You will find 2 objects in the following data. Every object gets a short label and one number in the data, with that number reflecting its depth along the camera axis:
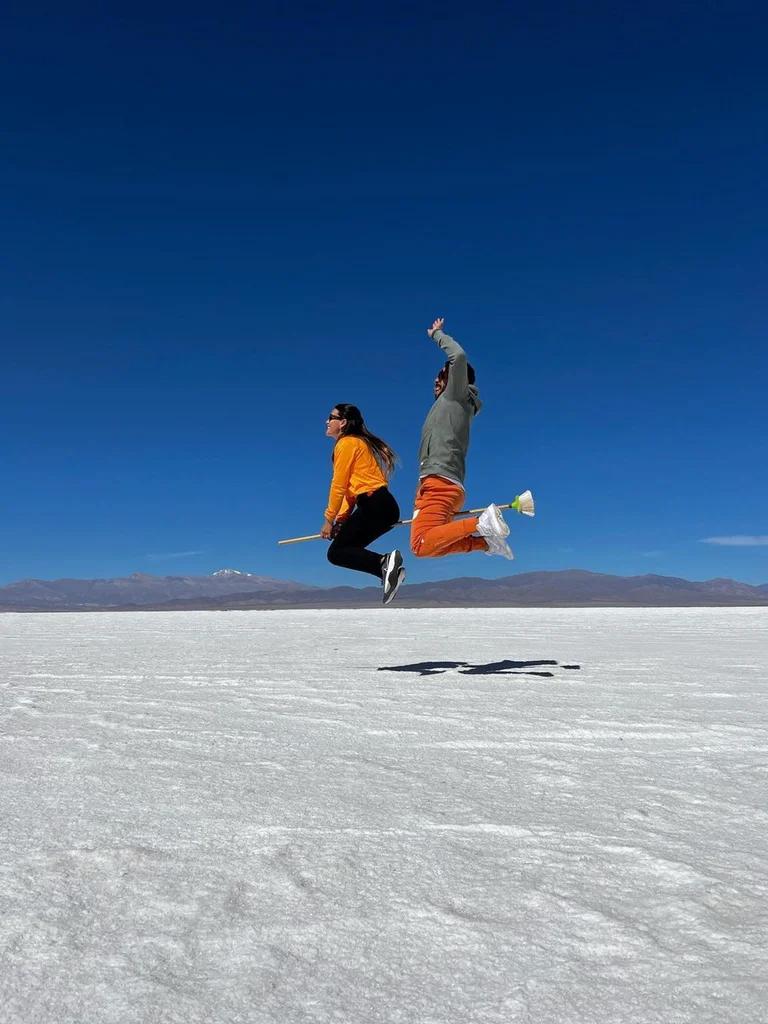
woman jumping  5.79
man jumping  5.52
